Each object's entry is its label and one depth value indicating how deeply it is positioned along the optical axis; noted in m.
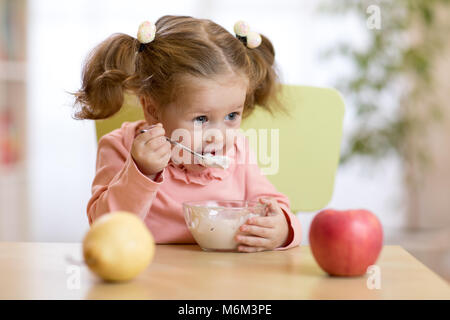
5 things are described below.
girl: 1.04
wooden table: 0.65
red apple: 0.74
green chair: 1.44
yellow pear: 0.68
